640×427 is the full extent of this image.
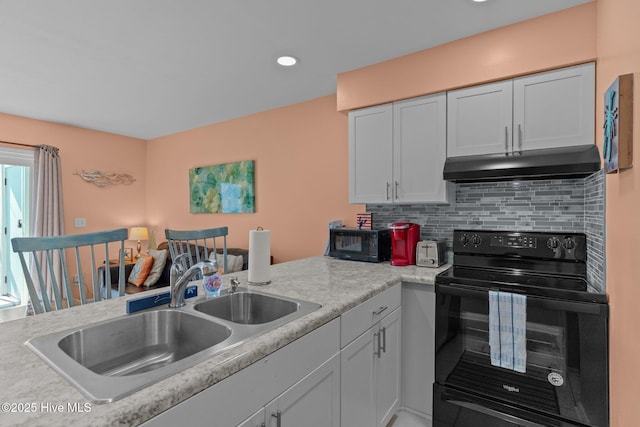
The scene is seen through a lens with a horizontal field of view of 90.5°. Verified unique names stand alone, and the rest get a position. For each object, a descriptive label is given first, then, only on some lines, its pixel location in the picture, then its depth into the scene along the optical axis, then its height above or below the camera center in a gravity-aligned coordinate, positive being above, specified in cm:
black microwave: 235 -26
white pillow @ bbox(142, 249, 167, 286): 374 -67
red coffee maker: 226 -24
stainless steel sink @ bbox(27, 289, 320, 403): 89 -42
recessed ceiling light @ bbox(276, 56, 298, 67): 237 +114
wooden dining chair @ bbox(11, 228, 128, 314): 133 -16
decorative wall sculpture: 434 +48
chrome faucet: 125 -28
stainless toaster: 217 -30
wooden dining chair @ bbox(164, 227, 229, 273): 197 -16
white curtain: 387 +19
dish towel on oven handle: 153 -59
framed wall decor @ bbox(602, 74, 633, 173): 112 +32
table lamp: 462 -34
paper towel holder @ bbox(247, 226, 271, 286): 165 -38
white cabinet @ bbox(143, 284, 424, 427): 84 -62
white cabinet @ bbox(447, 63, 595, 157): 174 +58
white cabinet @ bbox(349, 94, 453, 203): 219 +43
